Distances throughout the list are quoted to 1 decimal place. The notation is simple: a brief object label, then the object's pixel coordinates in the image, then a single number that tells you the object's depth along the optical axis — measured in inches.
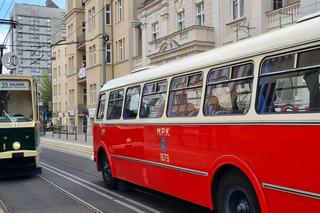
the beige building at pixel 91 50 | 1755.7
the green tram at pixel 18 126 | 554.3
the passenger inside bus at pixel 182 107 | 314.3
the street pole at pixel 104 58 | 1191.1
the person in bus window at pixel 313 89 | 214.7
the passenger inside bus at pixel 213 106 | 284.3
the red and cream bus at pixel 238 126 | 218.4
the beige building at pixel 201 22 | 982.4
